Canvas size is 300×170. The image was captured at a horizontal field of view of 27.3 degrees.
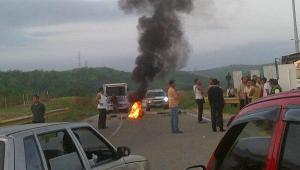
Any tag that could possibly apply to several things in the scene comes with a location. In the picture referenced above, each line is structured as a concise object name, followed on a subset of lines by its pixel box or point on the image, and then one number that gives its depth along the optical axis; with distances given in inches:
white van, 1633.2
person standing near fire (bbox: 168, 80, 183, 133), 818.8
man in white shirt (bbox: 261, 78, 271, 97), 827.4
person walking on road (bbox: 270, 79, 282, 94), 697.6
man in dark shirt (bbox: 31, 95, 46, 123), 738.2
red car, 131.0
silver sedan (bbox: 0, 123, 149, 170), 219.9
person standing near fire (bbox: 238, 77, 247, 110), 846.5
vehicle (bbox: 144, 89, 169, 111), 1748.3
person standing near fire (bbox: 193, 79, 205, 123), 941.8
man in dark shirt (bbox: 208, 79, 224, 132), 786.8
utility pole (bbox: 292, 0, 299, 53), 1728.5
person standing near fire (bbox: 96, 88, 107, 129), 967.0
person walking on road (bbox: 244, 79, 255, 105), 792.9
